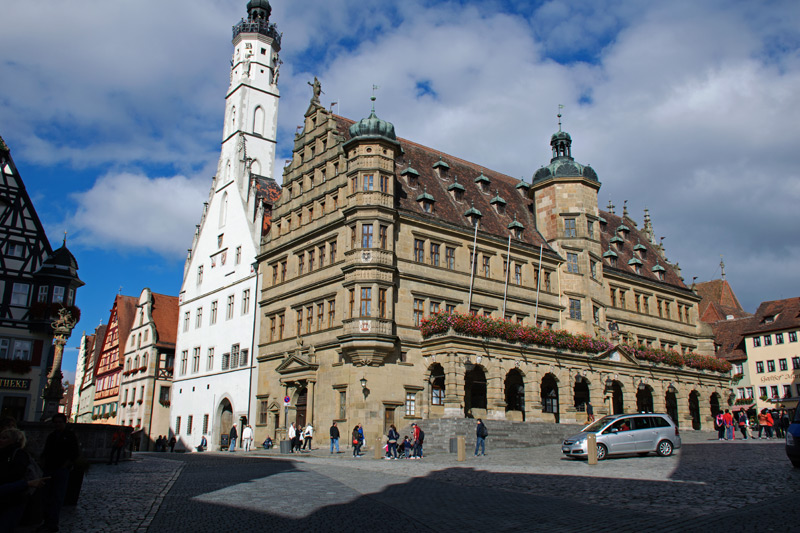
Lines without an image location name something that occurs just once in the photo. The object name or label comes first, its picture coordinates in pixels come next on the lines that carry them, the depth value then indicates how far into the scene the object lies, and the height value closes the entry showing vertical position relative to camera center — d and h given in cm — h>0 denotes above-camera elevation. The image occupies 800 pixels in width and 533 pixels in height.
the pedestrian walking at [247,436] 3841 -52
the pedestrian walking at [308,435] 3312 -36
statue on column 3102 +228
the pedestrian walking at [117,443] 2522 -67
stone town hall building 3481 +812
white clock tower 4534 +1173
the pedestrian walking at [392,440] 2725 -45
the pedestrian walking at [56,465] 965 -61
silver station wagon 2369 -14
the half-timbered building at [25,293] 4056 +813
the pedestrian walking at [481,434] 2688 -16
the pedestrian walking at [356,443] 2905 -62
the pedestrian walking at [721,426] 3647 +38
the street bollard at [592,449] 2178 -55
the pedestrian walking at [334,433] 3048 -23
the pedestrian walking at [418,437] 2695 -31
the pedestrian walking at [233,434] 3953 -43
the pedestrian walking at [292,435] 3316 -37
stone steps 3038 -10
